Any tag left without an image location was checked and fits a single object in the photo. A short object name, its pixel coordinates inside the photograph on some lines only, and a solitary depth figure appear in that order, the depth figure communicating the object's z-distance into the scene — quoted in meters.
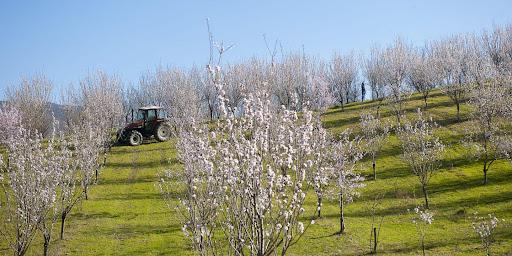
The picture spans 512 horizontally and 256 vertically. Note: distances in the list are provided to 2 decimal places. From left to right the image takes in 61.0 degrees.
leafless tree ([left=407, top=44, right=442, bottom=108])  52.04
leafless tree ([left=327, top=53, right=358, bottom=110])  72.79
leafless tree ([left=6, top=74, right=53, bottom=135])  52.12
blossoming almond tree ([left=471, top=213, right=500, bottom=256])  18.98
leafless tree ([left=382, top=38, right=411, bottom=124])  45.78
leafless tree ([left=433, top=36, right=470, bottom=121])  46.28
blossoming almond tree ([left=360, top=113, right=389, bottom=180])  32.45
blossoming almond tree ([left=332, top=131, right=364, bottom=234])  22.95
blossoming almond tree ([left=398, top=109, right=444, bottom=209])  26.36
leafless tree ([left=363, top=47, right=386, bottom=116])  65.14
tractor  41.25
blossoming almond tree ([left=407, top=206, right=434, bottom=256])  22.14
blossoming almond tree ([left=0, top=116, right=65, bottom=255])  16.22
